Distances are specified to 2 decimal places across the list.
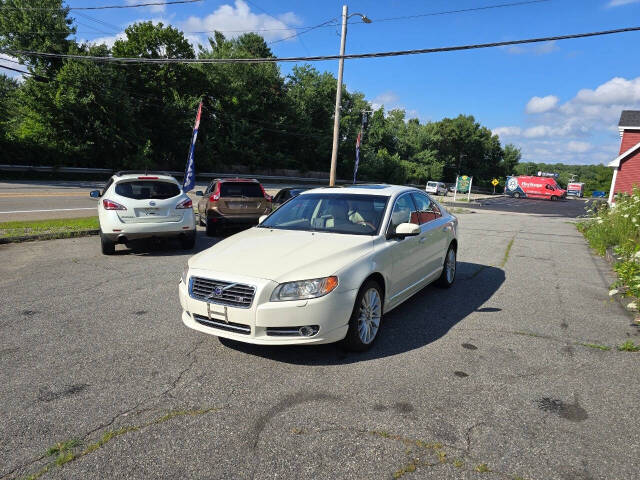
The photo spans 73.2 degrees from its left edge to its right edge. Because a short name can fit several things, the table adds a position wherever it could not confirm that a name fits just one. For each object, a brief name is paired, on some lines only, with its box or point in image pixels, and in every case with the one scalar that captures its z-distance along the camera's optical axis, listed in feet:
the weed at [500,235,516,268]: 31.17
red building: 83.76
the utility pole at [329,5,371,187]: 71.36
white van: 177.17
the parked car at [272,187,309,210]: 40.61
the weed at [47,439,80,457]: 8.89
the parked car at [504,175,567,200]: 195.31
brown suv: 37.63
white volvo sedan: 12.44
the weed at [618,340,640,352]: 15.14
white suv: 27.61
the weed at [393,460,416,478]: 8.45
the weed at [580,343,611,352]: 15.30
